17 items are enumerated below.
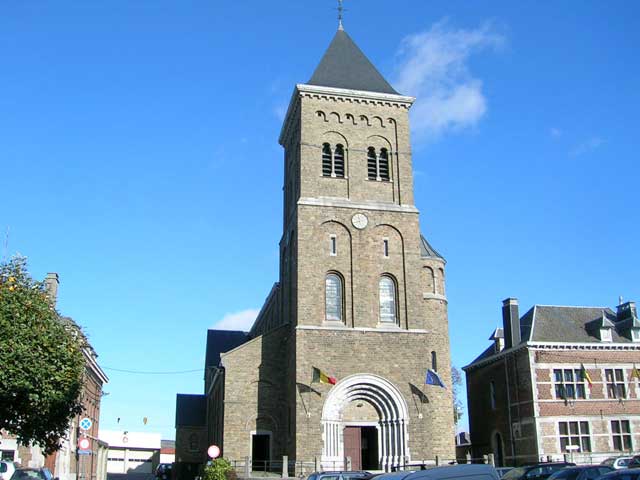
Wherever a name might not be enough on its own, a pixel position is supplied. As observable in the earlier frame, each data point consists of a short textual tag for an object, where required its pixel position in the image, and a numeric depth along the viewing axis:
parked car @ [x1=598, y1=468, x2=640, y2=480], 10.93
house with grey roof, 34.97
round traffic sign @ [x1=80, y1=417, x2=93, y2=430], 23.19
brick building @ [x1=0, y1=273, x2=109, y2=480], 29.34
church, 30.56
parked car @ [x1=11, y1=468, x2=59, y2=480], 19.75
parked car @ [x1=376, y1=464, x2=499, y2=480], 9.19
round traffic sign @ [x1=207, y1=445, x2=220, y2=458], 26.78
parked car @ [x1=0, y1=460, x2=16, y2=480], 20.09
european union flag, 30.92
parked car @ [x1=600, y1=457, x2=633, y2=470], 24.69
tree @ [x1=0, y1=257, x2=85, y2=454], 19.16
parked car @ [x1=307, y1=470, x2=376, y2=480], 18.64
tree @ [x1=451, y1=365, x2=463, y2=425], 58.19
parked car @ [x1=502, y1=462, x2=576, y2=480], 22.36
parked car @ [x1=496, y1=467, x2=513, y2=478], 26.23
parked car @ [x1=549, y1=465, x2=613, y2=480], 16.62
